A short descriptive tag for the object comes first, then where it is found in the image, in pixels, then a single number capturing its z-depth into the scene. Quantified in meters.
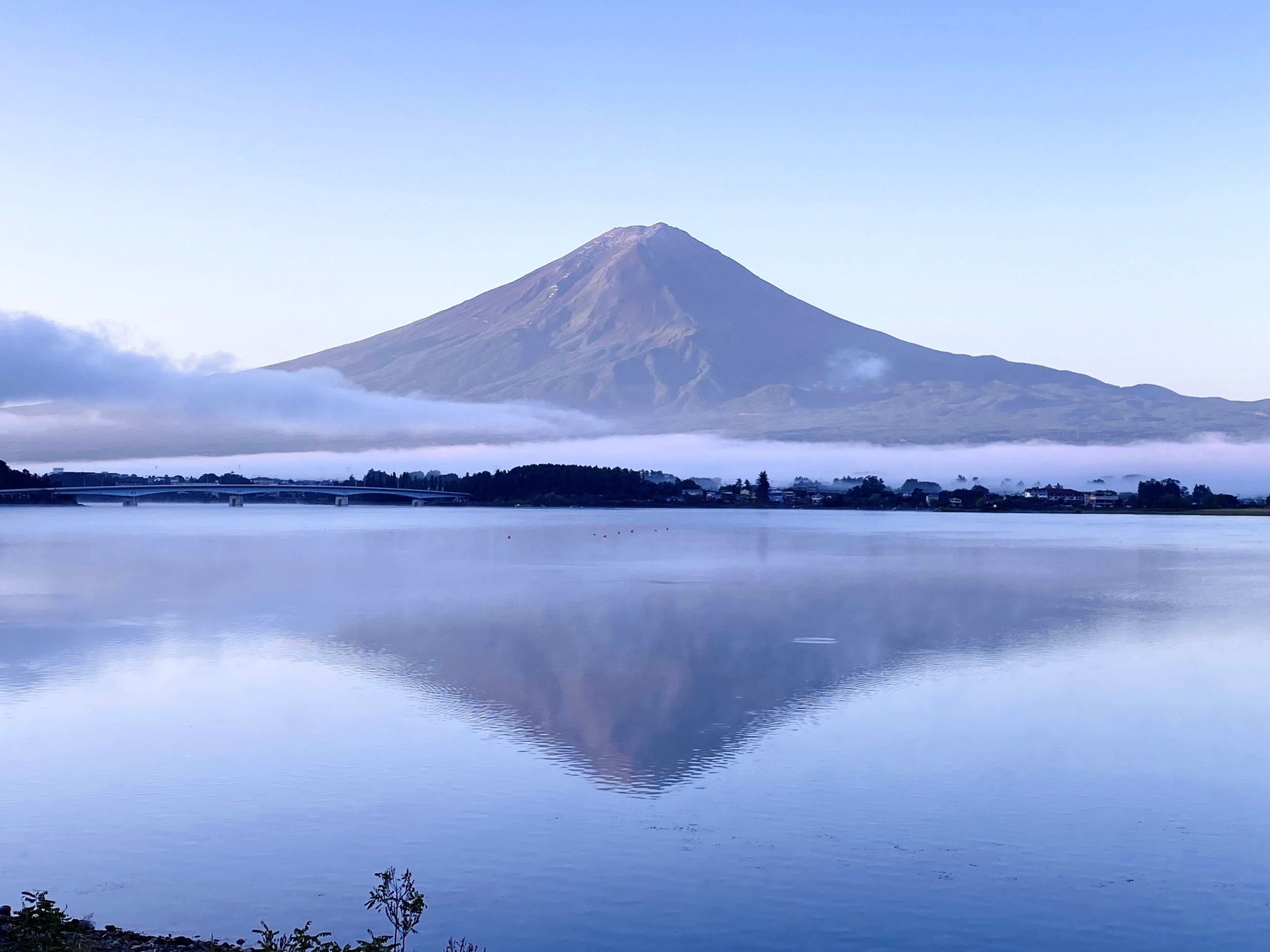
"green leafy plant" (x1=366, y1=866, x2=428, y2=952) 7.80
